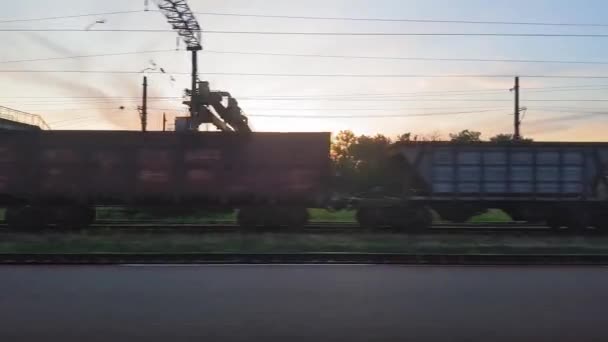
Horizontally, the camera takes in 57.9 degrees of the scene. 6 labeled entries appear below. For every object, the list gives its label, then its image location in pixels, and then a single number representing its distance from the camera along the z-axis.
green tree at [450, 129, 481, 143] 54.46
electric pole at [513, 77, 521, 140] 37.19
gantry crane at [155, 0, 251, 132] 24.67
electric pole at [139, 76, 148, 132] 39.12
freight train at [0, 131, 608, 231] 16.61
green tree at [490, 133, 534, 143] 53.50
